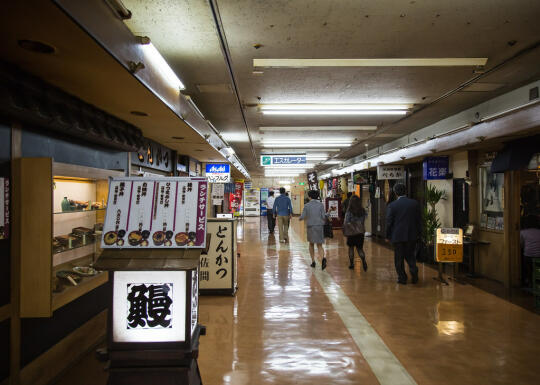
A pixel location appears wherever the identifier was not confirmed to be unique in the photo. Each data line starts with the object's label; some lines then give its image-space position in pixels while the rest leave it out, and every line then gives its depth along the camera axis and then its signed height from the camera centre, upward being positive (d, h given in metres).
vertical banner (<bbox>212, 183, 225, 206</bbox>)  10.53 +0.16
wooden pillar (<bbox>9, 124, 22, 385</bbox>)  2.83 -0.57
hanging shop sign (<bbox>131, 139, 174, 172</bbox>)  5.92 +0.78
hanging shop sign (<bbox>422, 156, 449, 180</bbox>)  7.94 +0.73
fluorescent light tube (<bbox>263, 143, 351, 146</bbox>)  11.08 +1.75
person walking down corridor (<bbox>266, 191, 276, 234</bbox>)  14.21 -0.70
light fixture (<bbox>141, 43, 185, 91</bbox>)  3.13 +1.35
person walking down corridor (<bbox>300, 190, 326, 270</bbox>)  7.27 -0.48
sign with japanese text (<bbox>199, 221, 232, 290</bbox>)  5.46 -0.97
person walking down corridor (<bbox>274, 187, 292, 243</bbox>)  11.08 -0.45
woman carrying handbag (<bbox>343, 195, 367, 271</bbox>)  7.12 -0.45
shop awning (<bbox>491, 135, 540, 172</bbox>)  5.36 +0.73
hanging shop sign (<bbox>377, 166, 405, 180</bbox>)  10.16 +0.78
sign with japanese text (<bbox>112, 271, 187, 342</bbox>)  2.27 -0.72
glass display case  2.83 -0.33
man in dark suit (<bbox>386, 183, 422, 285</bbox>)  6.18 -0.56
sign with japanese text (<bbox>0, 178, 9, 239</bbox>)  2.75 -0.08
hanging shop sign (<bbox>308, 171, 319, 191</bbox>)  15.27 +0.82
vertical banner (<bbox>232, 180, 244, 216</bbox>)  14.69 -0.17
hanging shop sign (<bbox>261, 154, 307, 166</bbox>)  11.48 +1.32
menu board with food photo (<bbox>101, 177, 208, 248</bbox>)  2.39 -0.11
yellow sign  6.29 -0.84
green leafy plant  7.17 -0.42
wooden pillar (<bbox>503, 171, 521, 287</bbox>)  6.20 -0.55
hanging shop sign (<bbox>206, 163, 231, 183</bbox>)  10.36 +0.81
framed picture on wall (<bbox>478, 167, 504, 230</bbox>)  6.52 +0.00
